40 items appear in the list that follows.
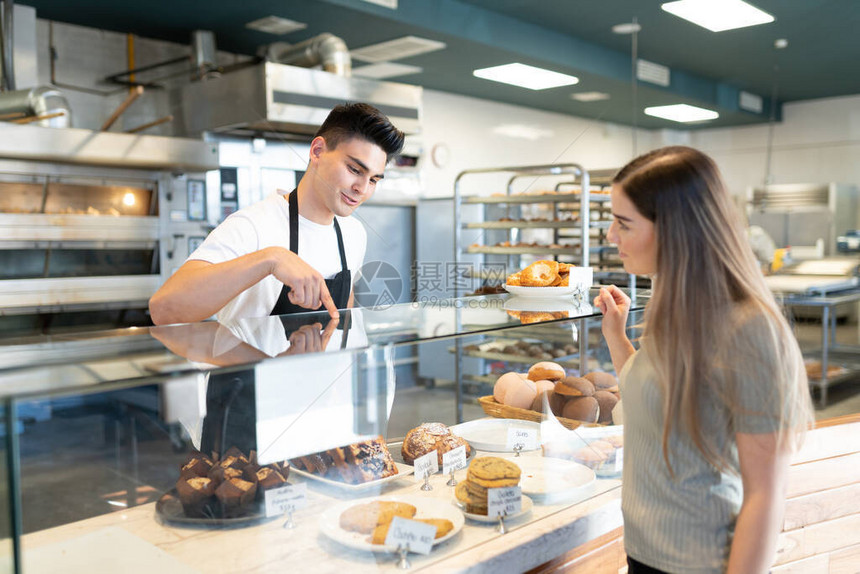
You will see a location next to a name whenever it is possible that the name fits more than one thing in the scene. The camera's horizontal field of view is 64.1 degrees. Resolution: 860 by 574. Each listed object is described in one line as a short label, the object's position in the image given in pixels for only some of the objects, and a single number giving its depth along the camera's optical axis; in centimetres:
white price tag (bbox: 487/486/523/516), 133
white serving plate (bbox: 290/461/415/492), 130
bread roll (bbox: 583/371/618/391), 179
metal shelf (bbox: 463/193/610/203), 431
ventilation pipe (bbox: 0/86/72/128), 374
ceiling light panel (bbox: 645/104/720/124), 863
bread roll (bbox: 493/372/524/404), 184
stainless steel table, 598
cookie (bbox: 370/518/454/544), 120
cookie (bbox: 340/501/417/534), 121
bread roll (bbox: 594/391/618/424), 172
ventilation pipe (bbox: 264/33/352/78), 461
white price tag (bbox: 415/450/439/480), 149
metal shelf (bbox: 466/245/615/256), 438
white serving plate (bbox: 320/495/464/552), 118
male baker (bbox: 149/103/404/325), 159
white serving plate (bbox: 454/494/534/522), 133
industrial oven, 366
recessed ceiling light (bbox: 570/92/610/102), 763
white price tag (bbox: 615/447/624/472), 170
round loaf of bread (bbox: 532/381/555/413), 174
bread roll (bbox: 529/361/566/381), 185
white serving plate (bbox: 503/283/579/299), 201
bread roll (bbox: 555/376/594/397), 174
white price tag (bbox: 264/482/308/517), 122
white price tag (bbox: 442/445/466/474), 152
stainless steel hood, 429
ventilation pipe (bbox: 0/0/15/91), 402
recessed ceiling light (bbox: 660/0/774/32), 504
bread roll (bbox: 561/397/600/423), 170
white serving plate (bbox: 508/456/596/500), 148
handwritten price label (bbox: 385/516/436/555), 120
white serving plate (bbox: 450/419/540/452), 166
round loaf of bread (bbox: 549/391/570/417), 171
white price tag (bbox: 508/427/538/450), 164
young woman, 108
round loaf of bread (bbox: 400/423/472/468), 154
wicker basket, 169
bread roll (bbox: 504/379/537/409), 176
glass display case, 102
